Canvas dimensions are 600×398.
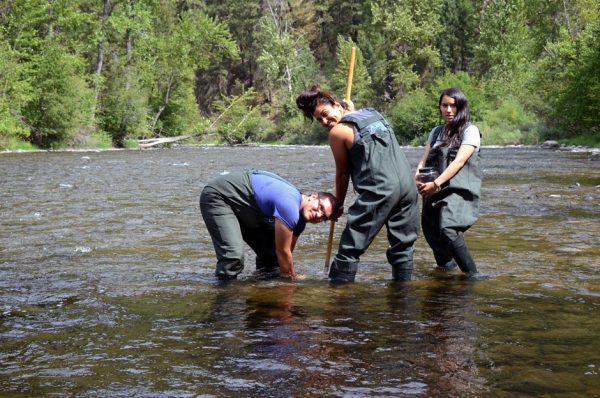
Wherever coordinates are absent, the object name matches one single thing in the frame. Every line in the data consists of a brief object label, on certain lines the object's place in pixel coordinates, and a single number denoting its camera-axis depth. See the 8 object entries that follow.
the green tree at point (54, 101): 39.00
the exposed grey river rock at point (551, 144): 36.19
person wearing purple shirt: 5.70
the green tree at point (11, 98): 36.59
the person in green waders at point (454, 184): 6.10
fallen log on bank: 46.68
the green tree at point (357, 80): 64.31
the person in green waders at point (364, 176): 5.62
